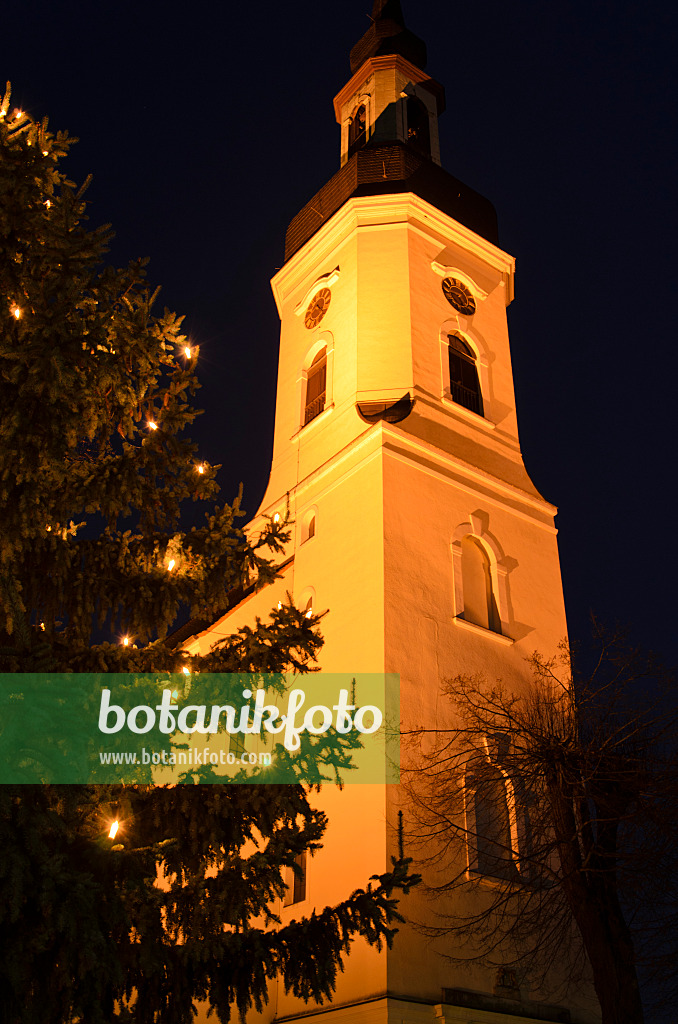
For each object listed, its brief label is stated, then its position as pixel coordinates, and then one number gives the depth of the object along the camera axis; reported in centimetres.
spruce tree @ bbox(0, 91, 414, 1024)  601
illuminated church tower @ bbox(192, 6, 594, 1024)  1277
